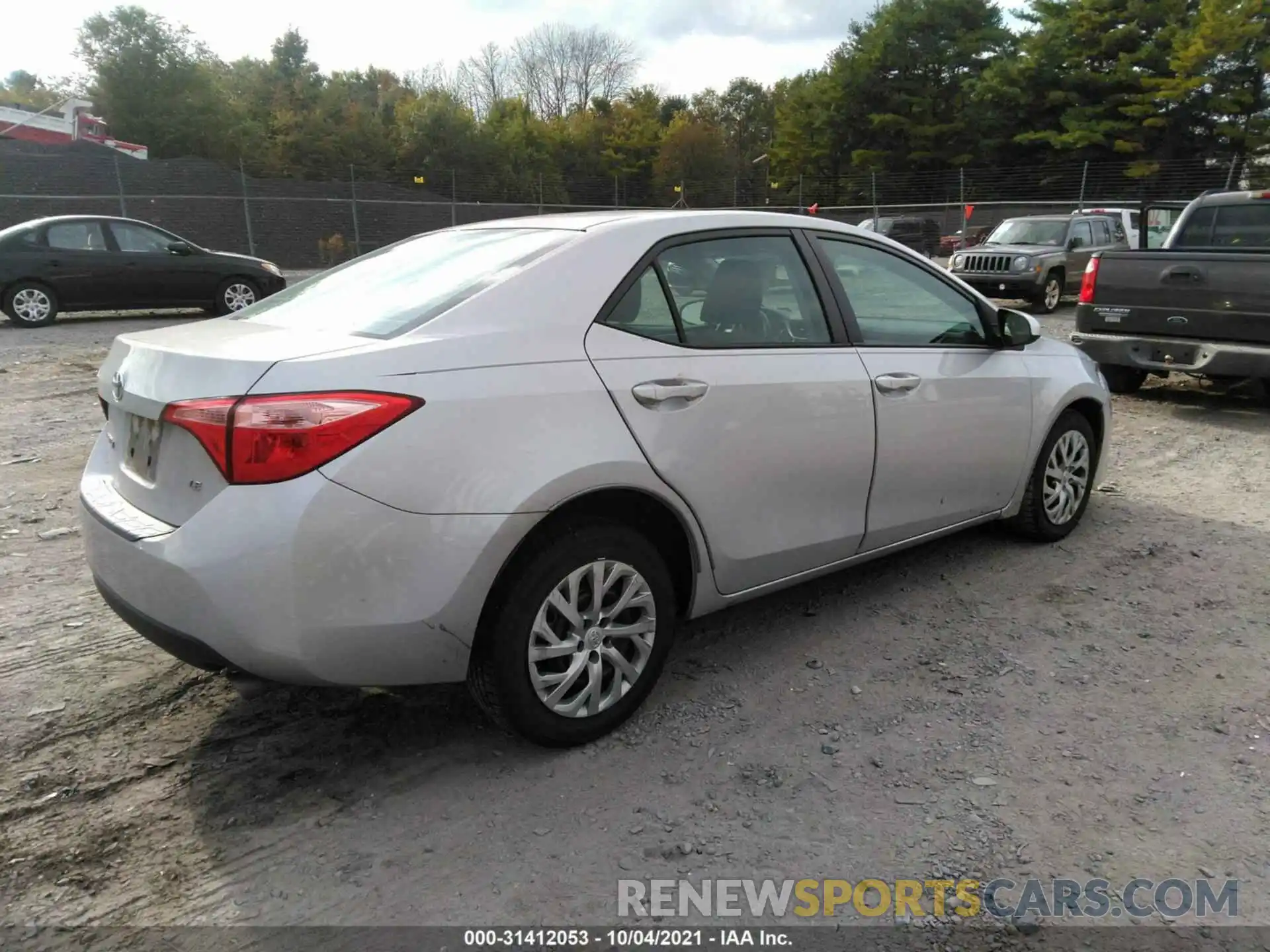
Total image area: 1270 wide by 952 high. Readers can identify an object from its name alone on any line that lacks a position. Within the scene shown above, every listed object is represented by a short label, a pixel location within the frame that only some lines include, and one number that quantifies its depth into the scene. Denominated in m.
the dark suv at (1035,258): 15.45
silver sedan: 2.42
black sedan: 12.88
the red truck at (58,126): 24.72
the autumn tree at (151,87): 37.72
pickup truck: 7.23
